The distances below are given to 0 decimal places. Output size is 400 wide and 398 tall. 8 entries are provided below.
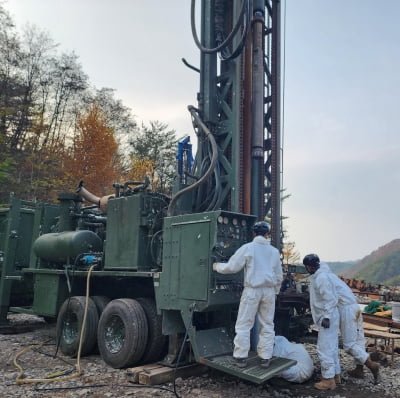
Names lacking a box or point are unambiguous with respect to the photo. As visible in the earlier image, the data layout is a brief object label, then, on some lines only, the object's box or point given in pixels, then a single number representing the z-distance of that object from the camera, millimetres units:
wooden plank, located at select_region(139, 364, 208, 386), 5359
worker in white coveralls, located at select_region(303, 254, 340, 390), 5414
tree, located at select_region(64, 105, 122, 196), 24938
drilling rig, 5758
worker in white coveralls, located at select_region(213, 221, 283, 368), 5145
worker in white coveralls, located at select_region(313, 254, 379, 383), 5812
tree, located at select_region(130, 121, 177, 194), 26359
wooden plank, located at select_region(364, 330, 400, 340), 6965
